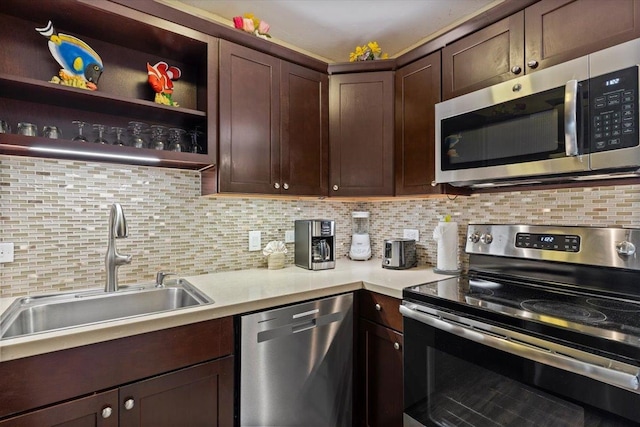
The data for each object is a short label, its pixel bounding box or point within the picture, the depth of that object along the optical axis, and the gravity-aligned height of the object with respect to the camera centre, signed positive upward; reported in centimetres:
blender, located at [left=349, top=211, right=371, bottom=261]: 229 -24
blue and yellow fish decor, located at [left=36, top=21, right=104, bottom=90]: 130 +66
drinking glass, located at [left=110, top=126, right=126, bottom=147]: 145 +37
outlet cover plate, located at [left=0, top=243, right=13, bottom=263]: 130 -15
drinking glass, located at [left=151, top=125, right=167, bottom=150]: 150 +37
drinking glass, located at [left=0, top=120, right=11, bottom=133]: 123 +35
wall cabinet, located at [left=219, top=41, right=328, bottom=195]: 160 +49
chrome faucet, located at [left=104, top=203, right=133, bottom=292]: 142 -16
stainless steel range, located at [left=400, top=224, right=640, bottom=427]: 88 -40
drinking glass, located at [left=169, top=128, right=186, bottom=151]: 152 +36
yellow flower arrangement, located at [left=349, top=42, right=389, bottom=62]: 200 +102
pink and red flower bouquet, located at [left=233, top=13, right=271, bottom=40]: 168 +102
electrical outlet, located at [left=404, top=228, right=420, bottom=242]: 211 -15
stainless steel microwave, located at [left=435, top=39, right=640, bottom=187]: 107 +34
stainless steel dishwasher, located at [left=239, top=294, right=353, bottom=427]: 130 -69
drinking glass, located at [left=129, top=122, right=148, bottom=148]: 146 +38
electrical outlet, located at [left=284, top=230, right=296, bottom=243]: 214 -16
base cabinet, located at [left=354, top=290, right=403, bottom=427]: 149 -75
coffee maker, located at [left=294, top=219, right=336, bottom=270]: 191 -19
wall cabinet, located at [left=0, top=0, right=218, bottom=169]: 128 +60
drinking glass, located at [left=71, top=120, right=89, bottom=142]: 135 +36
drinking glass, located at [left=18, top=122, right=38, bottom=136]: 124 +34
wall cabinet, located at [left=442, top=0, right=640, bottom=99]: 114 +71
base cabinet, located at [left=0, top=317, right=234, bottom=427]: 92 -55
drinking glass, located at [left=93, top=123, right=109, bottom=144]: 139 +37
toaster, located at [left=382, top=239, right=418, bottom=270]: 192 -25
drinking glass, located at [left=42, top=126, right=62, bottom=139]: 130 +34
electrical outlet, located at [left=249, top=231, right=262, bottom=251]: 199 -18
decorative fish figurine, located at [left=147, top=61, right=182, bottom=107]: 155 +65
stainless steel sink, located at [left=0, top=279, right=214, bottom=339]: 123 -40
